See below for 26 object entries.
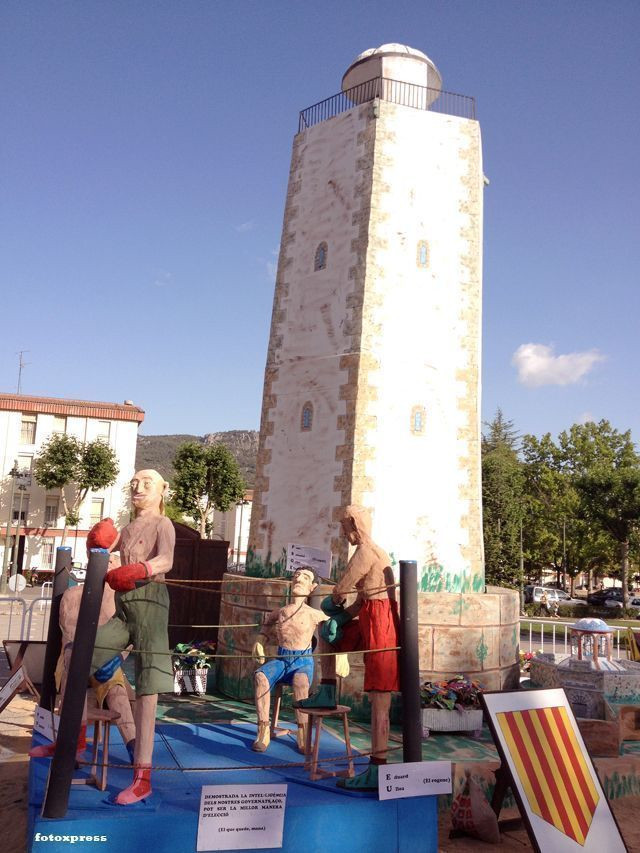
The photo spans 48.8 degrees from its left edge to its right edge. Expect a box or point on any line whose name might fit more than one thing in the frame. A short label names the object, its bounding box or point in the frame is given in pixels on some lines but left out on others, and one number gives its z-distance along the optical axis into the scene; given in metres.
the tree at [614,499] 32.09
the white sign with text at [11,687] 7.91
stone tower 10.56
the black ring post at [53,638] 5.44
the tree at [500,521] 35.56
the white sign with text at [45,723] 5.13
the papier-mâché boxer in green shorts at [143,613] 5.05
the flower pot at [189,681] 10.01
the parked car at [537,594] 39.38
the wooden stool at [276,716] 7.44
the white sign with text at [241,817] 4.54
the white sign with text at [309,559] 9.49
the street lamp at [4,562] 35.26
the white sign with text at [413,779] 5.08
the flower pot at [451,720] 8.64
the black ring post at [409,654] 5.23
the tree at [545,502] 42.22
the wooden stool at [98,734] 5.27
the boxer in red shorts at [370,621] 5.62
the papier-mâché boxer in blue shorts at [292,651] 6.82
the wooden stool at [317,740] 5.72
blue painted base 4.64
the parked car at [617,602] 43.39
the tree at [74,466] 41.66
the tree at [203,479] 45.88
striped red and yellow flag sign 5.39
